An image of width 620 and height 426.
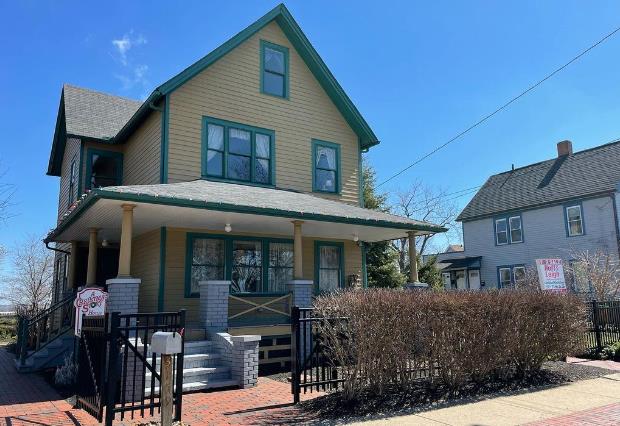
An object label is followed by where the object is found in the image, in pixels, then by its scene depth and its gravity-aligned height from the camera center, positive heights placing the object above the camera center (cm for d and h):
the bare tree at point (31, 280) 3325 +78
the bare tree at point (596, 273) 1958 +48
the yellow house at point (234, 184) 1134 +295
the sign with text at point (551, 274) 1288 +28
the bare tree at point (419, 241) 3619 +379
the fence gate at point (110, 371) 618 -114
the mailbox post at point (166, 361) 572 -86
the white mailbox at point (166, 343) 575 -63
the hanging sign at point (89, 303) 819 -23
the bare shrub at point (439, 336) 736 -83
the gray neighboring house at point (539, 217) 2345 +357
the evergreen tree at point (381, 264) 2294 +104
